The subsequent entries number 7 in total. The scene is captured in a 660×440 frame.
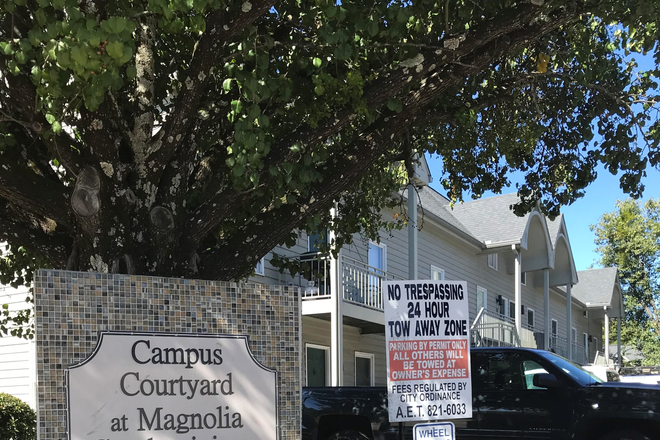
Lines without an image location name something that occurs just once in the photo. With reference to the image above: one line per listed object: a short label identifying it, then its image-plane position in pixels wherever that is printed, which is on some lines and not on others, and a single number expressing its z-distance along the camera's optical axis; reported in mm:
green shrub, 10391
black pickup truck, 7805
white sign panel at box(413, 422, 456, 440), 6246
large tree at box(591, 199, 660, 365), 40125
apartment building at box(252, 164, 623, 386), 14242
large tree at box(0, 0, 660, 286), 4596
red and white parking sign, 6328
